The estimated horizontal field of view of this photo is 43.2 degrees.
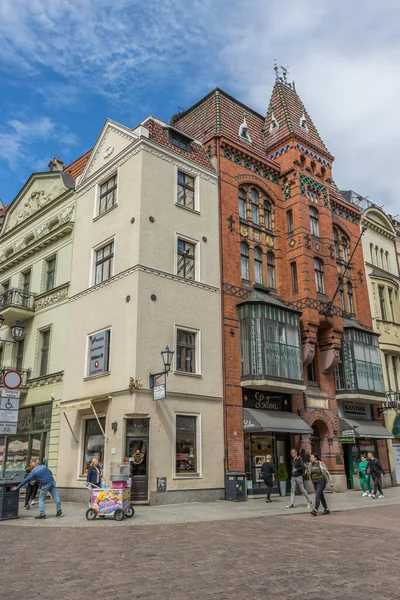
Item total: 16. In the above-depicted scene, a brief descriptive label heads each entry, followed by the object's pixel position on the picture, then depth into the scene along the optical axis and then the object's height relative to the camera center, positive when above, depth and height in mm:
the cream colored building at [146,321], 17641 +5582
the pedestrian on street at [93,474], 15833 -56
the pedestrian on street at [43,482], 13500 -245
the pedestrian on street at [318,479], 14039 -250
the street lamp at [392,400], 28062 +3656
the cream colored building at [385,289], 29383 +10583
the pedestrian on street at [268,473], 18125 -99
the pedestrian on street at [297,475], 15961 -161
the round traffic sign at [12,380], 13069 +2319
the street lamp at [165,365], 17562 +3490
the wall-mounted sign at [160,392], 16891 +2541
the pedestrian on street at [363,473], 21228 -161
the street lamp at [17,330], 17062 +4605
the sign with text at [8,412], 13172 +1534
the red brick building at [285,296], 21094 +8077
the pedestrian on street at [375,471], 19891 -79
